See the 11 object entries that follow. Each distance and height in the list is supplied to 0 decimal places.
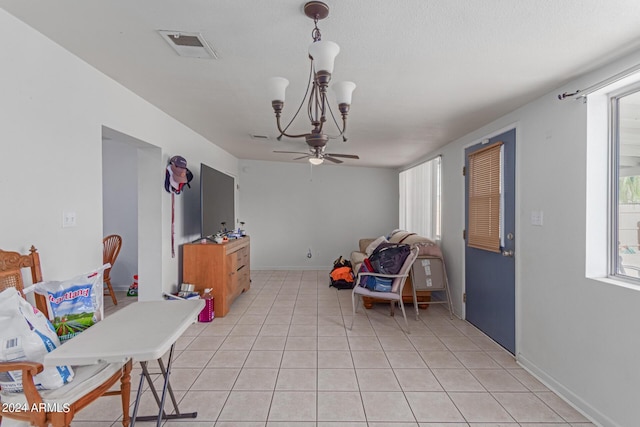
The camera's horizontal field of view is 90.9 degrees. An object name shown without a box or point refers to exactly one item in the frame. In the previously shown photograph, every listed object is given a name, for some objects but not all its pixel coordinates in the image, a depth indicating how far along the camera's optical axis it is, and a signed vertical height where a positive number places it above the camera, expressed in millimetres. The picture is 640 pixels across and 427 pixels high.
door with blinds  2939 -258
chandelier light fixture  1335 +646
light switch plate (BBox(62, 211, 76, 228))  1987 -50
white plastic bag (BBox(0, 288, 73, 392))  1285 -544
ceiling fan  3462 +603
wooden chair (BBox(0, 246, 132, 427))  1285 -795
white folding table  1250 -567
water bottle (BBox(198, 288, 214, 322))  3635 -1141
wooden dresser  3734 -683
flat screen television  3882 +152
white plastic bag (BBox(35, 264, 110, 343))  1569 -480
